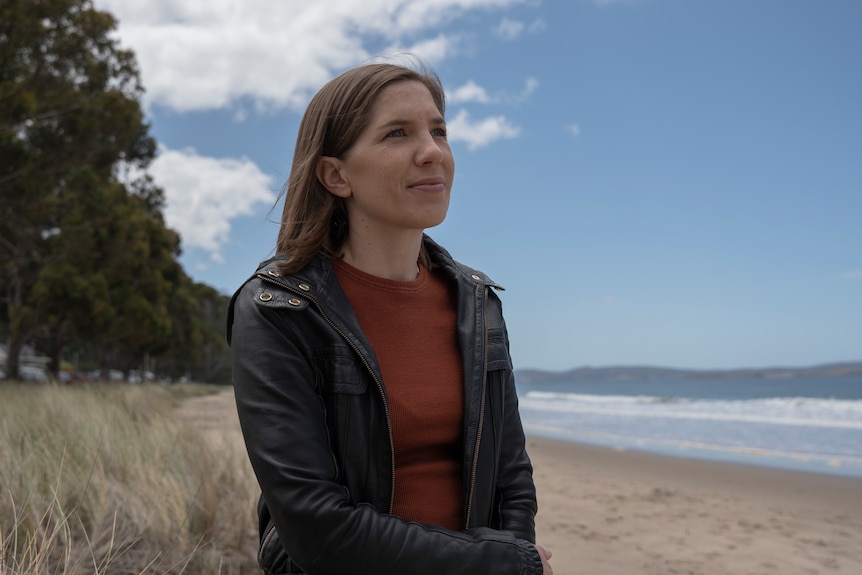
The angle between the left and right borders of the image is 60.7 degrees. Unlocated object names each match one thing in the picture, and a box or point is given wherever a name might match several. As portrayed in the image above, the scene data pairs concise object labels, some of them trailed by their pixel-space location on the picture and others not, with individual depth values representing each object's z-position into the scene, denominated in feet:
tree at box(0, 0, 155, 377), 44.62
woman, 5.16
